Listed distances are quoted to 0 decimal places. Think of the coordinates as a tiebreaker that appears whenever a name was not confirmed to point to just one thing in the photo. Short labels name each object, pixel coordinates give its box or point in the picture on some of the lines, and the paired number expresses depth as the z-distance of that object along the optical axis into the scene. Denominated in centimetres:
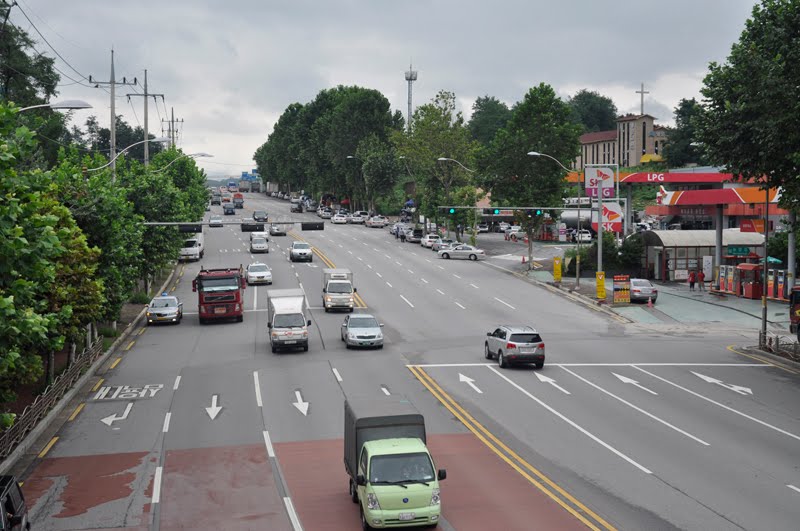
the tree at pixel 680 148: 15500
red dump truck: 5022
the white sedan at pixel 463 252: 8625
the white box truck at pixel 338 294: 5344
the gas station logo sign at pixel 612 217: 6650
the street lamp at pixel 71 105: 2417
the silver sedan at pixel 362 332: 4197
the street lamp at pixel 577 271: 6487
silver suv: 3688
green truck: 1723
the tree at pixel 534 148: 7475
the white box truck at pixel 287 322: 4094
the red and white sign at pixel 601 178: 6013
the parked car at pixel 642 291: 5888
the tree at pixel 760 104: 3569
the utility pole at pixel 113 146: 4806
